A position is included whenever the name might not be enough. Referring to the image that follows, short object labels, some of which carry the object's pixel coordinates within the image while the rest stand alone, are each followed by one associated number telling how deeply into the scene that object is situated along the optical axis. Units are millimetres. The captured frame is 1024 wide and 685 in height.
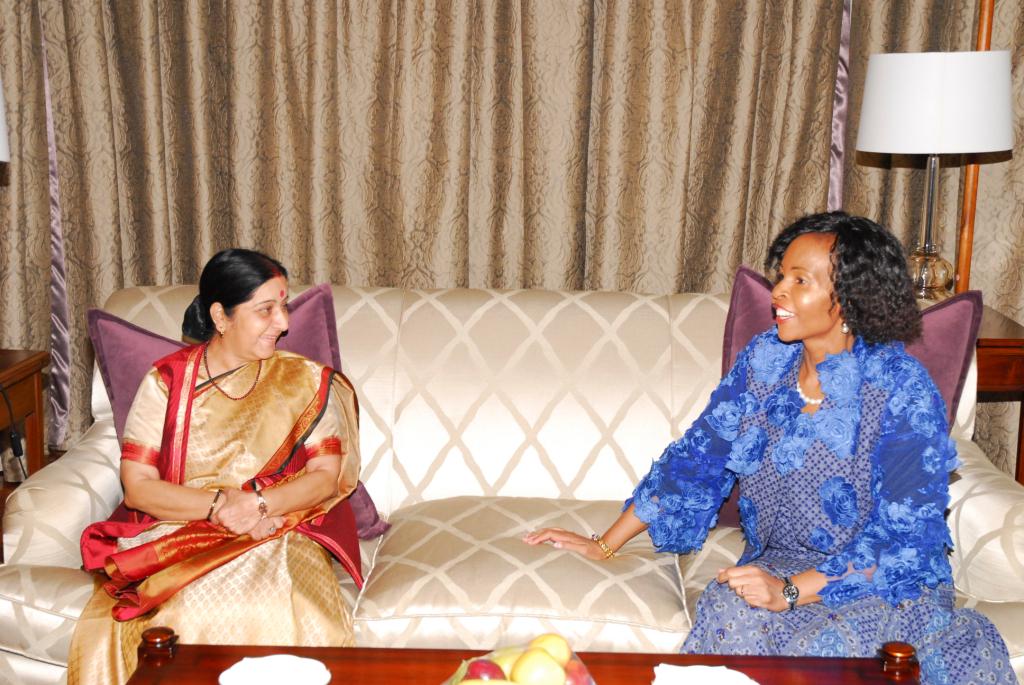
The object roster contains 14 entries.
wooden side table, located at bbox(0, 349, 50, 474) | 2805
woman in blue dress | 2006
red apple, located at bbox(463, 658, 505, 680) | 1277
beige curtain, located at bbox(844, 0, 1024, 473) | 3461
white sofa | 2387
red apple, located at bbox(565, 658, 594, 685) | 1328
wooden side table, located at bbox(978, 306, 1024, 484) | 2979
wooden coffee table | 1680
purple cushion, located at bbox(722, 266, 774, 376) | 2529
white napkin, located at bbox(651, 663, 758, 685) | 1601
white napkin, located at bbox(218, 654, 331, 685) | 1615
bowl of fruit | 1263
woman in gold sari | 2094
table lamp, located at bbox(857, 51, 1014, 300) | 2930
